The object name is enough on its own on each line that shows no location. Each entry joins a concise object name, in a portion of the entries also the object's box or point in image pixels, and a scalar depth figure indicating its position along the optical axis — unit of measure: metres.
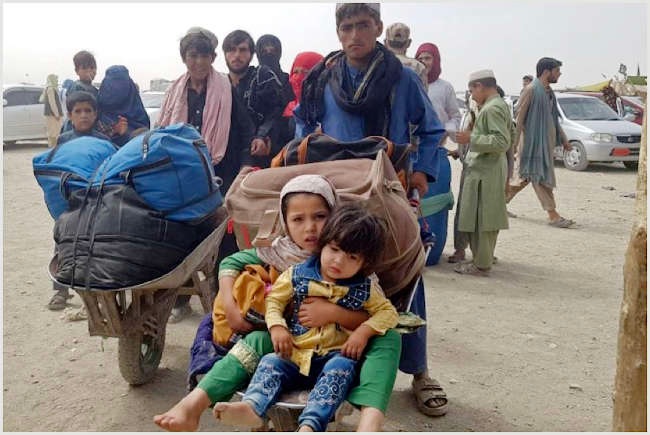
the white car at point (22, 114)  17.30
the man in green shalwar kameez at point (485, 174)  5.51
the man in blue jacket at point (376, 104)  3.20
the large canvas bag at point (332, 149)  2.94
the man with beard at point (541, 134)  7.88
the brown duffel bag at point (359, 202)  2.53
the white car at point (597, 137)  12.86
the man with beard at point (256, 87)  5.23
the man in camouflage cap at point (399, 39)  5.96
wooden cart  3.01
